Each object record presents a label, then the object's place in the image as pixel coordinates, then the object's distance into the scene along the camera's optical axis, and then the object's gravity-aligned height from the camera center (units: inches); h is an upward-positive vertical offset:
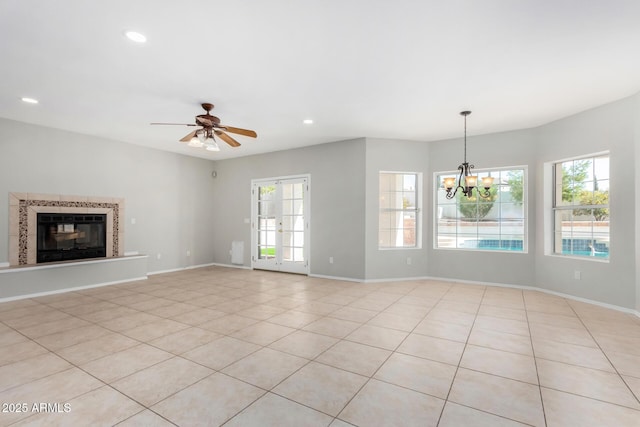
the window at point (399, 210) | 241.1 +5.0
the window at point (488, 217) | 215.6 -0.3
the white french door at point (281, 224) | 262.7 -7.5
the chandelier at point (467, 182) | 167.0 +19.1
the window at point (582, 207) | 174.9 +5.9
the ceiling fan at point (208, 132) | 148.7 +42.1
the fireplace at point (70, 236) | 199.6 -14.4
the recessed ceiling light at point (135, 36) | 100.0 +59.0
